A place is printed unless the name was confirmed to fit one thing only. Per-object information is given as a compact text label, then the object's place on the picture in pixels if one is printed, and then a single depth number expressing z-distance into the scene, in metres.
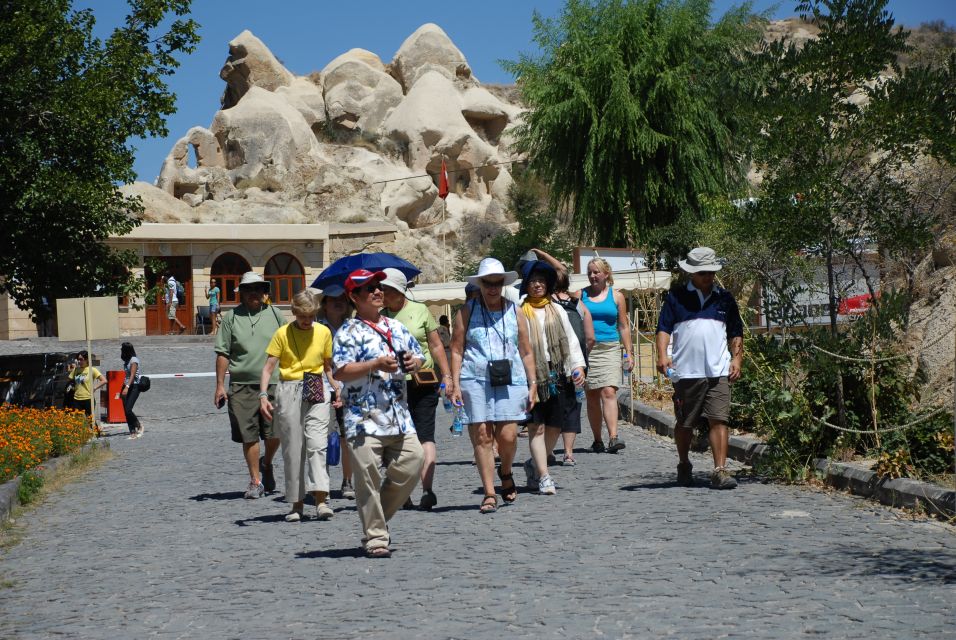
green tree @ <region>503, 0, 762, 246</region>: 31.48
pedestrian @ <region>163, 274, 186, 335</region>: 46.16
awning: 27.98
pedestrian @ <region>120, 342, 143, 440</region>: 19.46
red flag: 72.50
